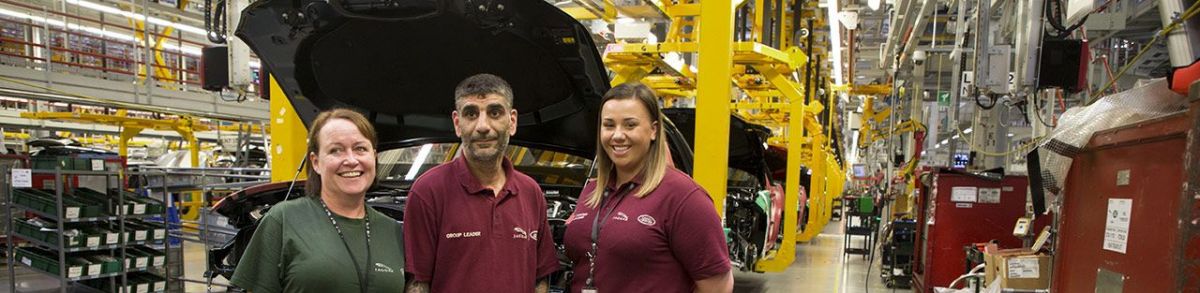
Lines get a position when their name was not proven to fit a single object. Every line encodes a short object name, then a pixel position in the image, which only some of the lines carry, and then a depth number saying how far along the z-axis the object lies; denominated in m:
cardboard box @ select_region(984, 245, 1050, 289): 3.38
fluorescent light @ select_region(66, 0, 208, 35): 10.41
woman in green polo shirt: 1.68
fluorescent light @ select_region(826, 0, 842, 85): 6.76
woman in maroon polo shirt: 1.76
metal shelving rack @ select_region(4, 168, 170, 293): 5.36
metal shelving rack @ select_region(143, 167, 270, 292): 5.56
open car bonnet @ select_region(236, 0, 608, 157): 2.72
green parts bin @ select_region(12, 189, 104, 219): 5.50
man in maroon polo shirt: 1.81
